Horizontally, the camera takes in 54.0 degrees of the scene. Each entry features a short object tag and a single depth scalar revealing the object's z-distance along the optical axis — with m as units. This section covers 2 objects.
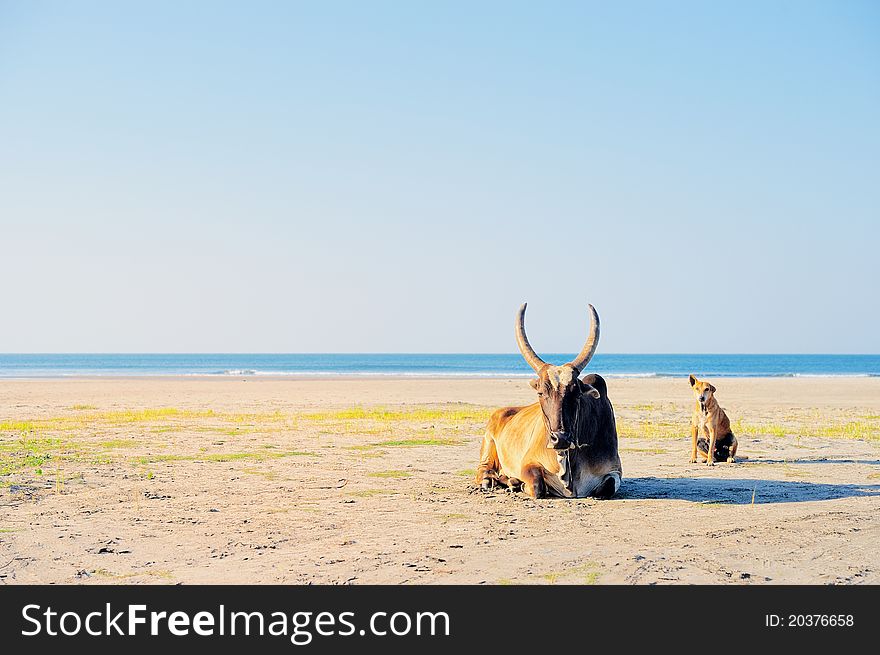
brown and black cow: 11.40
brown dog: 16.45
